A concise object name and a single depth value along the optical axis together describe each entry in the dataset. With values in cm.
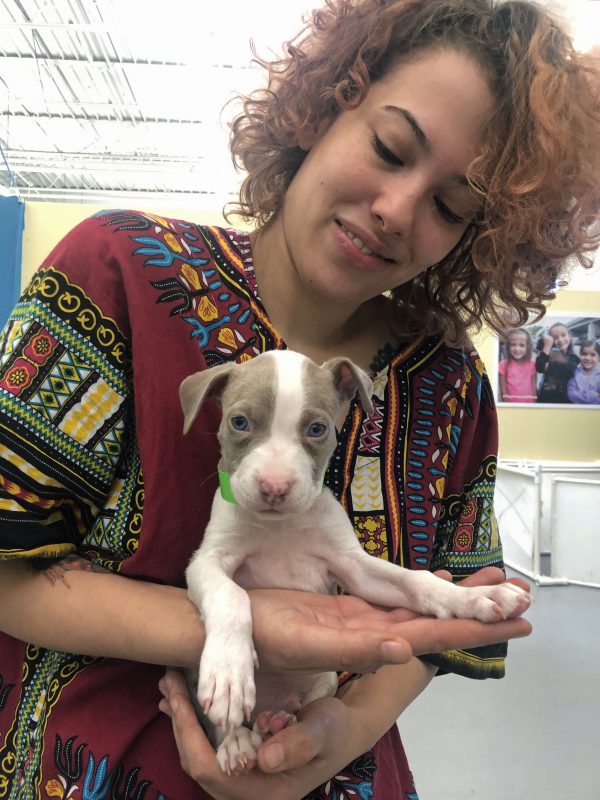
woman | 31
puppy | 31
